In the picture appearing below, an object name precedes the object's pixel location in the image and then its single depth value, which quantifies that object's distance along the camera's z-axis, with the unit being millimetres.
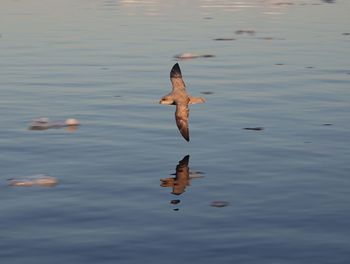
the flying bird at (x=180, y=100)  19500
